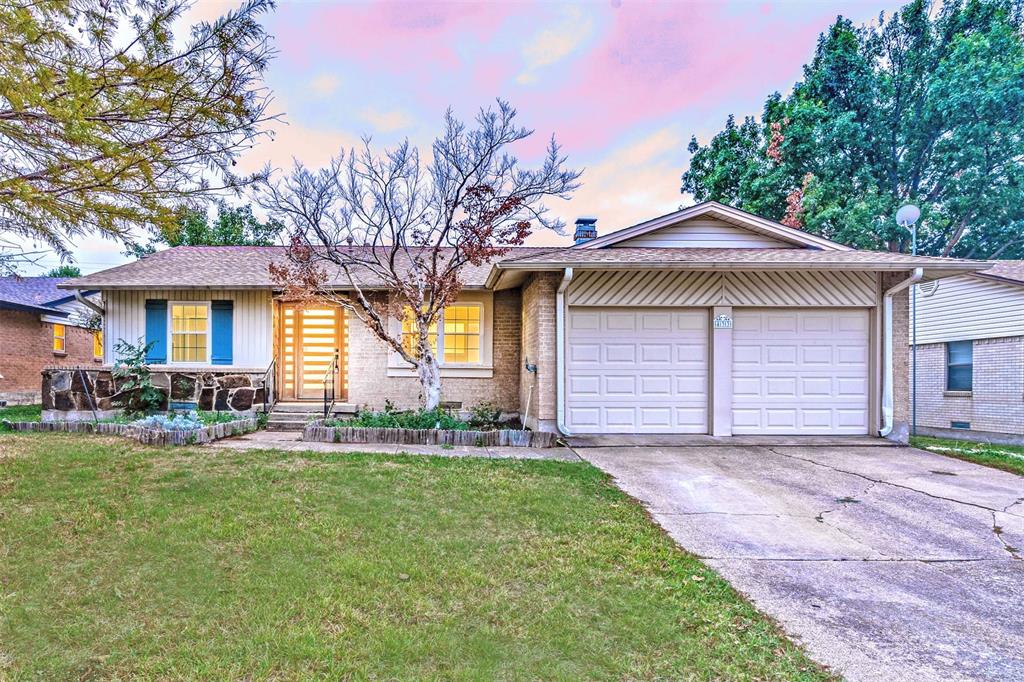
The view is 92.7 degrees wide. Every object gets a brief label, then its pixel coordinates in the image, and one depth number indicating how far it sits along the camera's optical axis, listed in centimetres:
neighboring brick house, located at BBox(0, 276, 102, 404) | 1468
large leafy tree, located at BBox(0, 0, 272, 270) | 350
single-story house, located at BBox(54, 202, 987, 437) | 801
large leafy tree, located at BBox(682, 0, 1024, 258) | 1509
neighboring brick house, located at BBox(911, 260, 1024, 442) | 1186
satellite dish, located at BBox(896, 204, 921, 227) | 1014
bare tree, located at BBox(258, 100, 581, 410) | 806
